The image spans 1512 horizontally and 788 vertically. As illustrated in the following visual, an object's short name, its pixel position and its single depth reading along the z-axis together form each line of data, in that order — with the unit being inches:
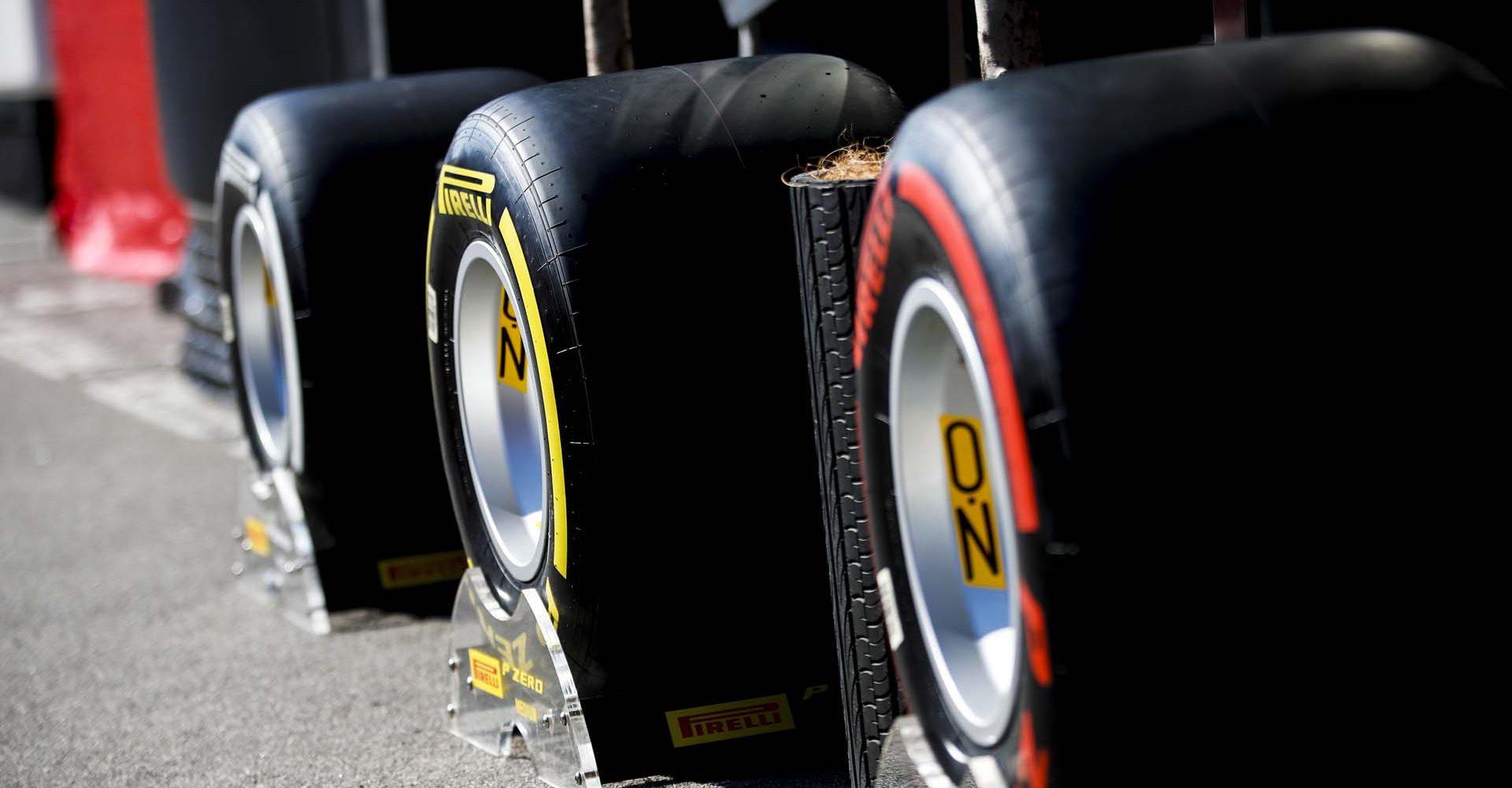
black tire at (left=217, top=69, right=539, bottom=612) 292.8
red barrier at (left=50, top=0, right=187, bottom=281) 788.0
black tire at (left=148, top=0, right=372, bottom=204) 472.4
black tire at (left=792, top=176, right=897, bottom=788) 181.2
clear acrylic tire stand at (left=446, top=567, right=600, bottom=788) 220.8
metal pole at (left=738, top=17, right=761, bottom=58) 330.9
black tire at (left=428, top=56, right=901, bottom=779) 207.2
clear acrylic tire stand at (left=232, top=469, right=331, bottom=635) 310.0
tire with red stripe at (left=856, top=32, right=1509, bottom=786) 127.6
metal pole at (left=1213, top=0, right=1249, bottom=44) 257.7
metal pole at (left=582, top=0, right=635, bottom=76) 295.1
